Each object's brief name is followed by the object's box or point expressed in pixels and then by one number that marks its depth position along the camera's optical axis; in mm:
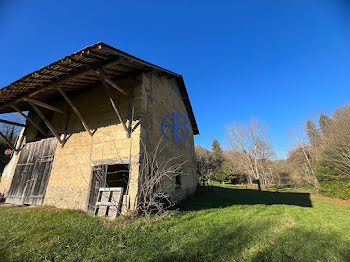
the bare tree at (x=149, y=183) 5074
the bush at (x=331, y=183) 11414
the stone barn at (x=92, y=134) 5344
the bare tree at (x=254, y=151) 16062
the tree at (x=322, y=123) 14934
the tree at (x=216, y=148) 34312
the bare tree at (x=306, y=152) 19516
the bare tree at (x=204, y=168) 13344
